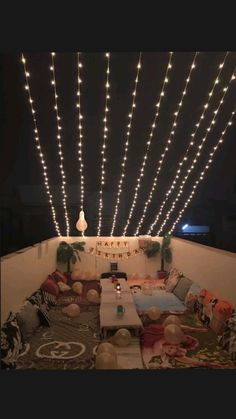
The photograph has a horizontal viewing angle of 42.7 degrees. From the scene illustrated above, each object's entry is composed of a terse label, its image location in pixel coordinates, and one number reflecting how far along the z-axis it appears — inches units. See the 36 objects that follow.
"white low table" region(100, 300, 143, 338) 141.9
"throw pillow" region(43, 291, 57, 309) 186.2
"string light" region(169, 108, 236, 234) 161.9
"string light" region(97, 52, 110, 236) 285.5
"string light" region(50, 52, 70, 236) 140.9
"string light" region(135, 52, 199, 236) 296.6
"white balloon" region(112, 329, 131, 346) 131.6
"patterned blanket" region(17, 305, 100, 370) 113.5
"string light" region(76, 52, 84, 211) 102.3
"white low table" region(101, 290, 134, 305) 182.1
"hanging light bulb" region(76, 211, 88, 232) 269.6
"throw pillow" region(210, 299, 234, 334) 140.8
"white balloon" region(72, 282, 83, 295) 229.4
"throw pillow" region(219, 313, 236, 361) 118.6
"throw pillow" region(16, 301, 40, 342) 135.6
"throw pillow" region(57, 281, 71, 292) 231.9
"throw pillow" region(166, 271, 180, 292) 232.4
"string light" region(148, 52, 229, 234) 225.8
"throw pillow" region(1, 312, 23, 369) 104.2
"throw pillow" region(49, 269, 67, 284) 243.4
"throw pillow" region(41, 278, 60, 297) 209.8
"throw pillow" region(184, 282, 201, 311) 186.2
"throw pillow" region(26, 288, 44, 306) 161.9
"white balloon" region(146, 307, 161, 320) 166.1
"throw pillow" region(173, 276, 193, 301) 211.0
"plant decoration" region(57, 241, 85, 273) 284.0
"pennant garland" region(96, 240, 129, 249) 298.8
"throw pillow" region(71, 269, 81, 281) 271.3
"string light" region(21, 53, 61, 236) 124.4
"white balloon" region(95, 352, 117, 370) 103.6
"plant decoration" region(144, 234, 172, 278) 291.3
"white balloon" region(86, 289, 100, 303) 205.8
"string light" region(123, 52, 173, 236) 177.3
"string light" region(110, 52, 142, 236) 181.5
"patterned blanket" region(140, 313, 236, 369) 114.0
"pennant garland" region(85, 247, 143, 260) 296.4
